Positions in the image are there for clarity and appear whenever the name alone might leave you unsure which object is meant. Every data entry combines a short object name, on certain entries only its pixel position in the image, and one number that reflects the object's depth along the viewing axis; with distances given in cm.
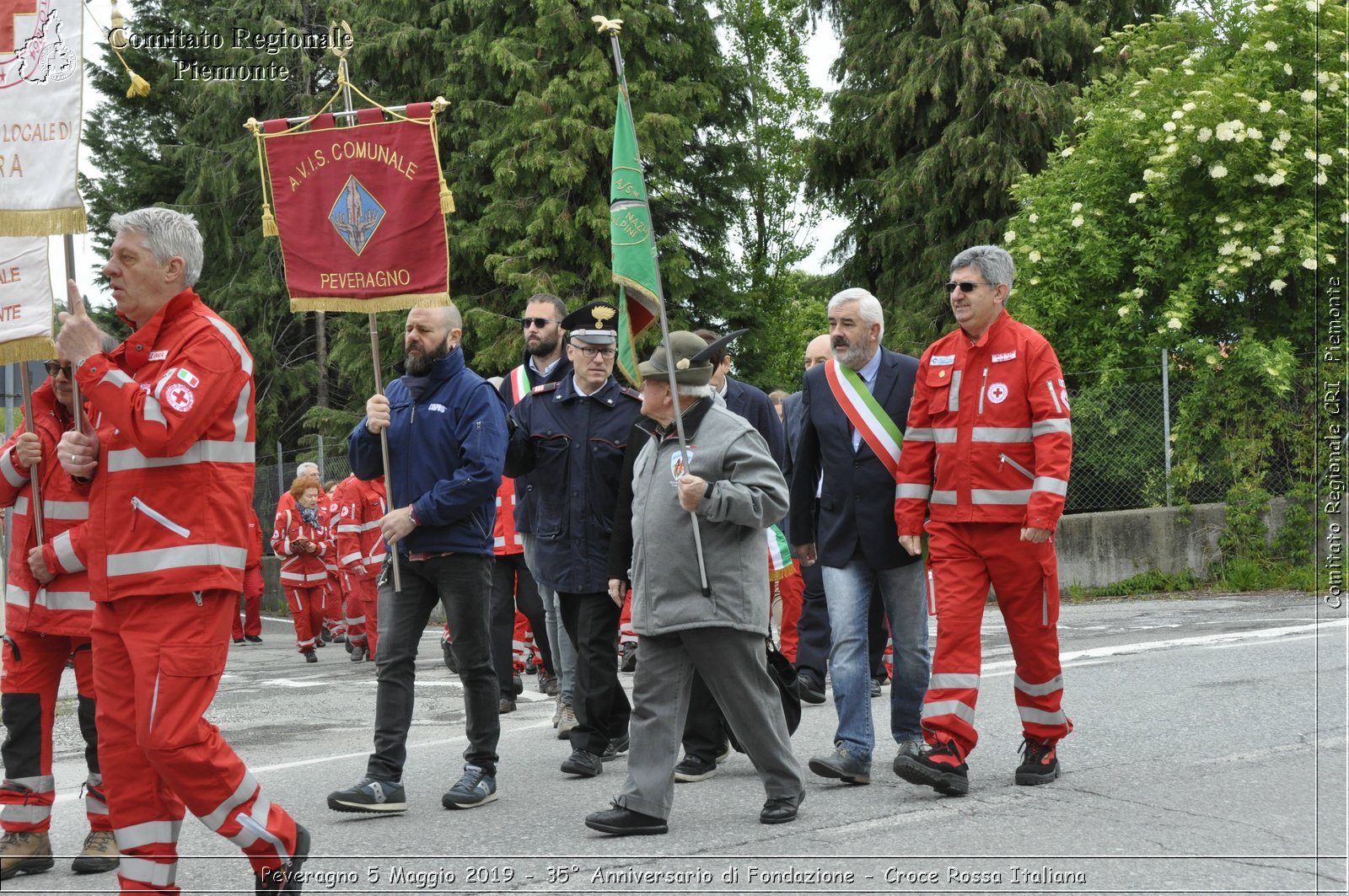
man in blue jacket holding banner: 648
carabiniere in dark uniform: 732
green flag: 650
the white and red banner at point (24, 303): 595
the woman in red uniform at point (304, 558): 1585
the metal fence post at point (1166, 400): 1642
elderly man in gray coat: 589
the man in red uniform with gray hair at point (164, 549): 464
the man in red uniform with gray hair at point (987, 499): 630
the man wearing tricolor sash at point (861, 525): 666
